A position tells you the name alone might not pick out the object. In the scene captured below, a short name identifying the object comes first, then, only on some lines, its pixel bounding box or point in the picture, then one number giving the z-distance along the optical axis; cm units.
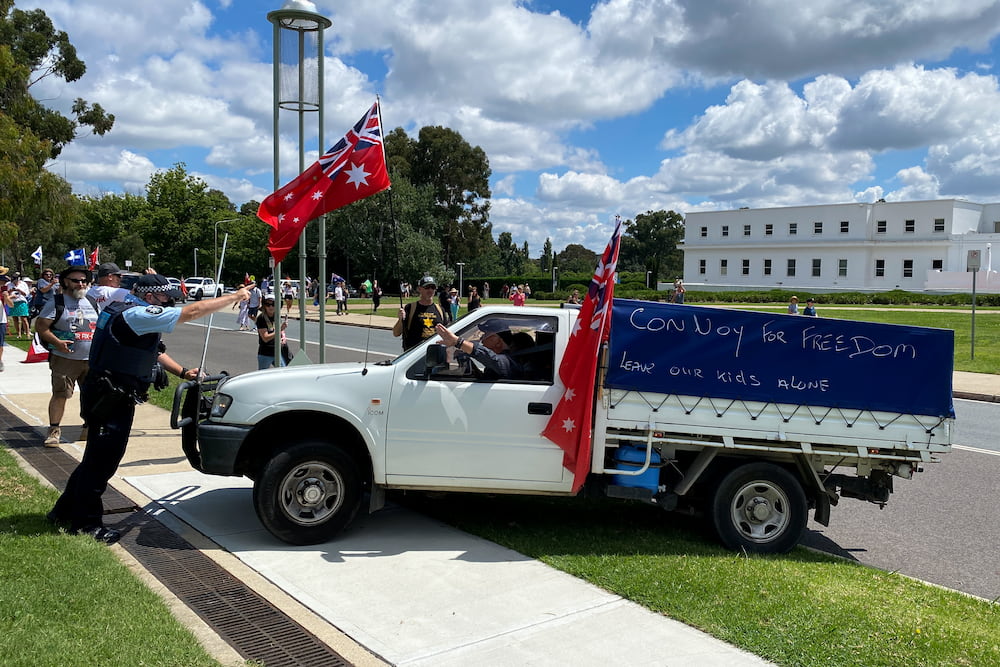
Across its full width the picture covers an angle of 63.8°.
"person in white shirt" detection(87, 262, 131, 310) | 791
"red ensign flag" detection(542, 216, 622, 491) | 547
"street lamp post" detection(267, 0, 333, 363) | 902
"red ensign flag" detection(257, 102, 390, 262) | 832
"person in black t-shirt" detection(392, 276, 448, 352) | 813
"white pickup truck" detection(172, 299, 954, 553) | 556
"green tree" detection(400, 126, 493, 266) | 7725
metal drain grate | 409
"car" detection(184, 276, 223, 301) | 5416
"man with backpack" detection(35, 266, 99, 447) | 834
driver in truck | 569
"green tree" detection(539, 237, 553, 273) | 11984
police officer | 556
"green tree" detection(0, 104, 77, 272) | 1317
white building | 7012
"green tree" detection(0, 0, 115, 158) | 3344
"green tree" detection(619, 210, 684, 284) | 11594
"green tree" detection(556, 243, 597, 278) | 12021
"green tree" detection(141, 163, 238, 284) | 7231
